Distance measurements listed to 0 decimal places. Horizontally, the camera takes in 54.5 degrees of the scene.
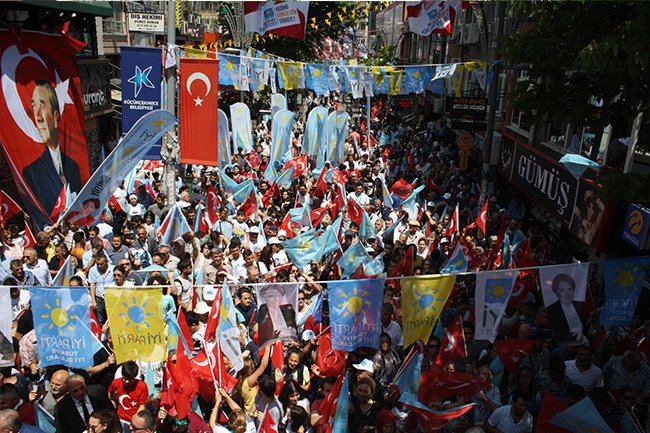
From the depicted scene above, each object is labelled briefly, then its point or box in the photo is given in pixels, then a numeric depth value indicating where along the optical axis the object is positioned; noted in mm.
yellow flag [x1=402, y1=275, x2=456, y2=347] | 7180
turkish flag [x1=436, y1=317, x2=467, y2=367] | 6957
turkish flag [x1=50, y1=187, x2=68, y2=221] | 10922
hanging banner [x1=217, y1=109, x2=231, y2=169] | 15266
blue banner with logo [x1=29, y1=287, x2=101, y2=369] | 6469
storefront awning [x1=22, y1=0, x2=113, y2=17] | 13039
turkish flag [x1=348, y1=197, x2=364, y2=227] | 12250
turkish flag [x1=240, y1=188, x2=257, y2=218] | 12998
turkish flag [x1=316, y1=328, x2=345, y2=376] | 6793
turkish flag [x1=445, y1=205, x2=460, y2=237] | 11555
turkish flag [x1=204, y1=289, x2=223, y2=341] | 7133
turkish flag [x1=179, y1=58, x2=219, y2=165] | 11930
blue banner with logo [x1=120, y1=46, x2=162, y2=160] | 12344
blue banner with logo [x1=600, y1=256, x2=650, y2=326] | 7473
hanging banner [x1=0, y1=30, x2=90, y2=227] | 12297
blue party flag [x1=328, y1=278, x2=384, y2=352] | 7062
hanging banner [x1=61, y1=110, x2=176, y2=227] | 7922
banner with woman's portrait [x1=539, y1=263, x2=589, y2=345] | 7469
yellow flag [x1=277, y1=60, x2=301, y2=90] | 18719
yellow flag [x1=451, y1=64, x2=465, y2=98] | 17609
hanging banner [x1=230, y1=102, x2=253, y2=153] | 17391
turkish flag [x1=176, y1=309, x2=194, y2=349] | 6762
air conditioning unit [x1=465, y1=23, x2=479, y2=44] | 24719
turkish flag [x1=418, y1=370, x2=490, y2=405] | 5980
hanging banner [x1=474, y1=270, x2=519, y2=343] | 7391
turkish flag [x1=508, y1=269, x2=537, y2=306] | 8609
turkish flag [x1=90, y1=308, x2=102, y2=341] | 6977
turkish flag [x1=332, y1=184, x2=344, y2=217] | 13117
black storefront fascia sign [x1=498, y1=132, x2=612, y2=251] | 9891
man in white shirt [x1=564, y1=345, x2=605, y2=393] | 6684
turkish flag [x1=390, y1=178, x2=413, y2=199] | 14905
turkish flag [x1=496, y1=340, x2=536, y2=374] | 6789
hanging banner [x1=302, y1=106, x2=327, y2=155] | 18344
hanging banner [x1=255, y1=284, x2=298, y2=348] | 7164
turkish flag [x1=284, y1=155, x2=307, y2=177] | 16562
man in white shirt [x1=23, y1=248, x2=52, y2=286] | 8500
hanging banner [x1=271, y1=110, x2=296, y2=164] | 17328
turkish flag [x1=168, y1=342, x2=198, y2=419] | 5898
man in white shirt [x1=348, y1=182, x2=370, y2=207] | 14031
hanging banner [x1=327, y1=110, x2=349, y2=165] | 18734
